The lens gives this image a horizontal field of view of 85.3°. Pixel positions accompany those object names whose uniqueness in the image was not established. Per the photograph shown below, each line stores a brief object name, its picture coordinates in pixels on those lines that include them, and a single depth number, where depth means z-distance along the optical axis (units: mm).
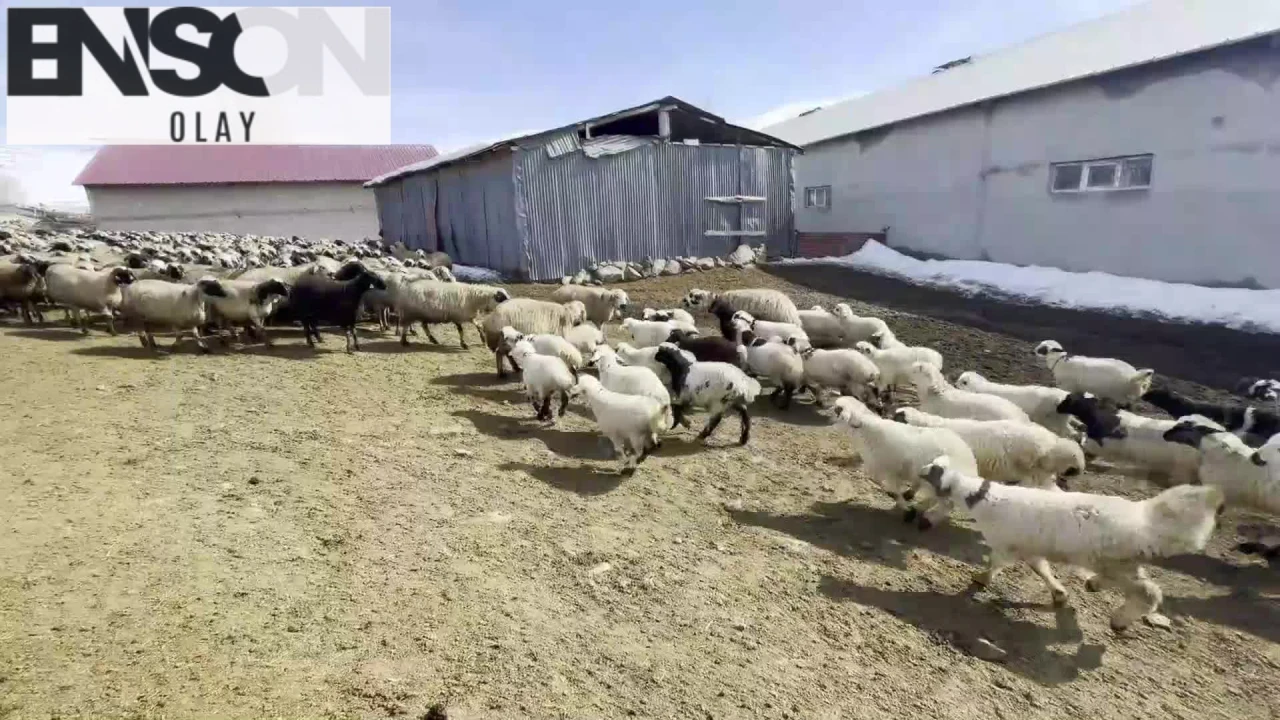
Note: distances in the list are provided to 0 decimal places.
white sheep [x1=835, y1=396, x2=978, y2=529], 5480
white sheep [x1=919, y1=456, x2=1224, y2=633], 4082
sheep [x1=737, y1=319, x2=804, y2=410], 8367
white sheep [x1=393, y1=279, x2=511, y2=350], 11117
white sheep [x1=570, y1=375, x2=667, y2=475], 6328
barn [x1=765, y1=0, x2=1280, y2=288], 14539
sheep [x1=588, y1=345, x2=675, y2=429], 6929
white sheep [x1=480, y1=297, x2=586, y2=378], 9969
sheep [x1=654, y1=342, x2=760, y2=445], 7137
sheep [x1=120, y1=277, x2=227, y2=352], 9469
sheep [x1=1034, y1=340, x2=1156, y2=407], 7879
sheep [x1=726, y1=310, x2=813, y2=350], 9562
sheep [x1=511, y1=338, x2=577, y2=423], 7453
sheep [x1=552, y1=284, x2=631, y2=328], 12695
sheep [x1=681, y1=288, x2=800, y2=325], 11531
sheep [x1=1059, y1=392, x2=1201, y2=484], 5898
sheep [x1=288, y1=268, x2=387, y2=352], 10531
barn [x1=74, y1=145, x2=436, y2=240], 41812
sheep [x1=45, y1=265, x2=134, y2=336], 10508
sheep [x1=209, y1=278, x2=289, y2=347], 9977
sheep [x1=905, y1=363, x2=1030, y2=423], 6545
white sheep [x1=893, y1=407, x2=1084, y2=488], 5605
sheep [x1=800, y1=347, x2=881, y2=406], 8047
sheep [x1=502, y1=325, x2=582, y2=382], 8547
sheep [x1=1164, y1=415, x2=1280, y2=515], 5250
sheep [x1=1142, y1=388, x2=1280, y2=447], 6340
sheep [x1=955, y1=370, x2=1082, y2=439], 6844
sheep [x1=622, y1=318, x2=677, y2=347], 9680
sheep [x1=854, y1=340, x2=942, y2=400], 8094
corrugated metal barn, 19734
